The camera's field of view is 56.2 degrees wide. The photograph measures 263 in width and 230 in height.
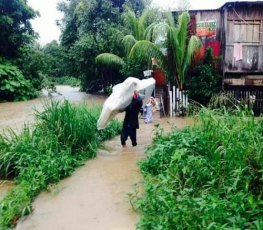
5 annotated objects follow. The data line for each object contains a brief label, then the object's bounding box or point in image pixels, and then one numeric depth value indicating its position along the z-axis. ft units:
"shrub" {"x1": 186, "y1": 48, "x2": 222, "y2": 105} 31.10
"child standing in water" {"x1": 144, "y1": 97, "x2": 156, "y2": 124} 27.60
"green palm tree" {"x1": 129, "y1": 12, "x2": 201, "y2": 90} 29.50
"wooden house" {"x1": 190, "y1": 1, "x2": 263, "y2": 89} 30.88
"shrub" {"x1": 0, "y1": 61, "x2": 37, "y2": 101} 45.78
